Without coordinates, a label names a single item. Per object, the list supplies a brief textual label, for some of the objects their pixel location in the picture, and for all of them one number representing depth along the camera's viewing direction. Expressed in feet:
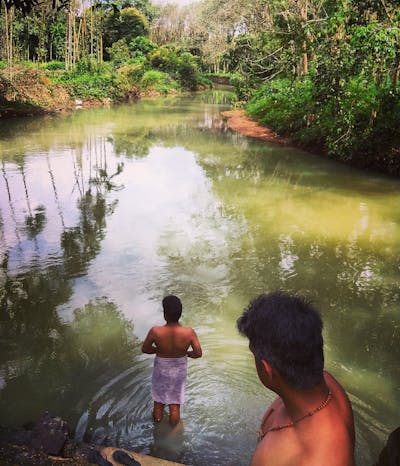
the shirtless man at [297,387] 4.67
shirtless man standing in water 10.66
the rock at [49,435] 9.54
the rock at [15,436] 9.68
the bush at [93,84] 101.96
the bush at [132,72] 127.85
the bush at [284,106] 54.80
